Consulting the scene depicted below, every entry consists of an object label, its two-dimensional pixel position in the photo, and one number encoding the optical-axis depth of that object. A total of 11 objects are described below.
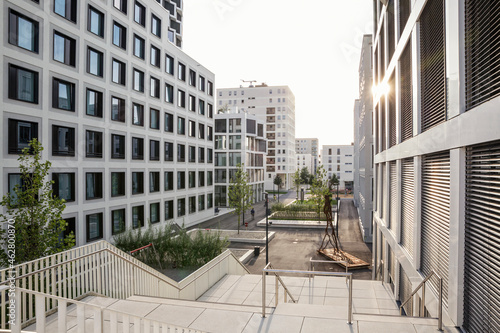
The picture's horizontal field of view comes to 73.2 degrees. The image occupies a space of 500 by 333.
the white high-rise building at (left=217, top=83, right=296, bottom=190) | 87.69
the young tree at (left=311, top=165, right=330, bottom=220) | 32.66
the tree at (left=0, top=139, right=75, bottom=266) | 9.92
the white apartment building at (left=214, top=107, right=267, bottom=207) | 49.41
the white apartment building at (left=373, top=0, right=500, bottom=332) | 4.42
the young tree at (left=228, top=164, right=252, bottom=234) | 33.19
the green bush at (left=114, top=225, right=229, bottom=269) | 15.67
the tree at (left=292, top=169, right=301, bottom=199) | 61.70
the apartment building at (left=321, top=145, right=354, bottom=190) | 104.31
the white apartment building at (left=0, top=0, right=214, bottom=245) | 16.20
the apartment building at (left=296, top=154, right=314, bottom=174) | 136.88
